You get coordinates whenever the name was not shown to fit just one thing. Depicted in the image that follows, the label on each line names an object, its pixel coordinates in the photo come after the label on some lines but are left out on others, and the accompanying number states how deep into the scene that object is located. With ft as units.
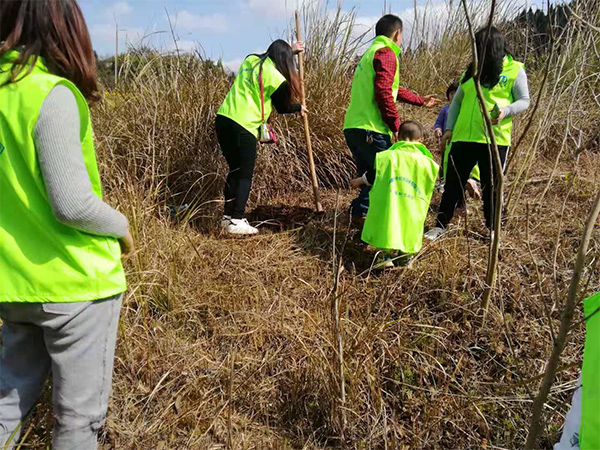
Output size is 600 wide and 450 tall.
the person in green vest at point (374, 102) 10.50
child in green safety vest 8.92
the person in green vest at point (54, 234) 3.49
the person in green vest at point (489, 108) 9.12
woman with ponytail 10.79
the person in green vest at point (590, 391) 2.81
